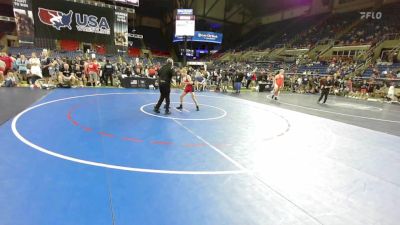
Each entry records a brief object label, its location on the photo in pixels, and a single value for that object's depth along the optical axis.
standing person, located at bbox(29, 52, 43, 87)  13.54
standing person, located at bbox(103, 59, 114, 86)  17.55
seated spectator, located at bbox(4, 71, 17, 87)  13.31
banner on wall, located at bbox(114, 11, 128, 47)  23.53
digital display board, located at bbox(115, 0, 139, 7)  23.24
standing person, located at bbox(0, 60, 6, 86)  13.91
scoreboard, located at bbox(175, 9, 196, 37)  23.25
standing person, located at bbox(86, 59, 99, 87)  16.41
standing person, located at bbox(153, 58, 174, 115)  8.94
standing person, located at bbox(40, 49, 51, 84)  14.57
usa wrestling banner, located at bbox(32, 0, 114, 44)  21.33
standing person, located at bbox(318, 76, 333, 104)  14.87
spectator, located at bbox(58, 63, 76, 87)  15.04
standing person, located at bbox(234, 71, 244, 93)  18.72
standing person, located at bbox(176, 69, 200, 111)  10.09
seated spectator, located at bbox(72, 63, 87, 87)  16.78
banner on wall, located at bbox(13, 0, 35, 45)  20.09
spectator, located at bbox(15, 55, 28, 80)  15.58
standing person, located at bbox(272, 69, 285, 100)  14.98
